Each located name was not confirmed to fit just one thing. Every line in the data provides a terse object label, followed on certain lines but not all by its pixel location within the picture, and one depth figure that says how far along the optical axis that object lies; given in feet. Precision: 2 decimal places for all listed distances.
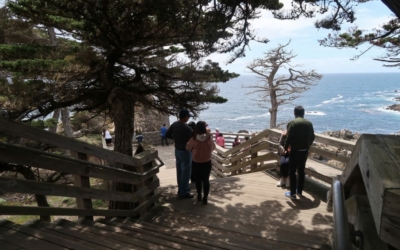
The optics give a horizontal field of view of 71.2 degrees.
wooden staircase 7.92
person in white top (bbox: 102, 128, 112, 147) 49.14
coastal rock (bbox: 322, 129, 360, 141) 102.21
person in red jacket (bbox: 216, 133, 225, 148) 43.86
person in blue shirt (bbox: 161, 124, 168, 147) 52.98
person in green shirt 15.16
